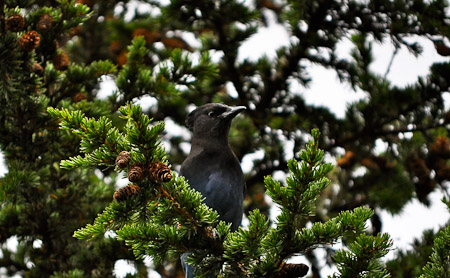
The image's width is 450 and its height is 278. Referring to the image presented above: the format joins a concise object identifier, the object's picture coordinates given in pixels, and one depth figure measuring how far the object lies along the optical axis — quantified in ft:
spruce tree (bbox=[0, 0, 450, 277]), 13.41
